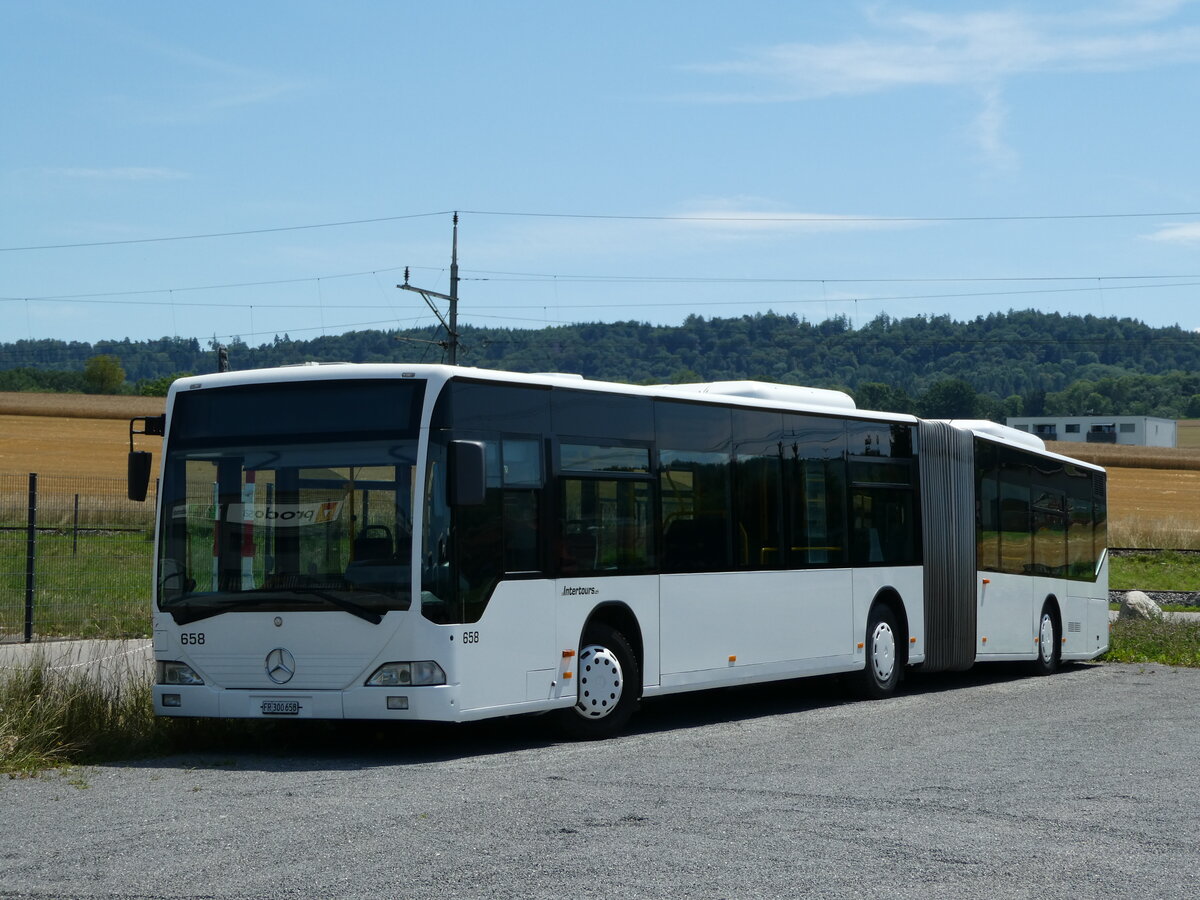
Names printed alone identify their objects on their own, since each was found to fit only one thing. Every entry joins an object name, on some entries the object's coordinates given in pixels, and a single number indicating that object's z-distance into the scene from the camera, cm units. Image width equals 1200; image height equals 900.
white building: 14088
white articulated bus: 1157
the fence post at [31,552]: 1938
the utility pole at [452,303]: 4444
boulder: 3022
